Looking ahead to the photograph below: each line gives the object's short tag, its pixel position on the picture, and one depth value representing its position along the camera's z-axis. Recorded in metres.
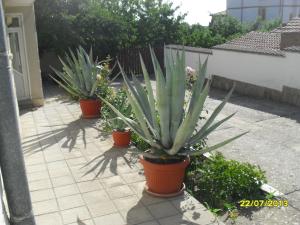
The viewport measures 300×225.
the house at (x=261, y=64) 8.26
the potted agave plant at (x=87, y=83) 6.54
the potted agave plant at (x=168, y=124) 3.27
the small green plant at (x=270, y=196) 3.56
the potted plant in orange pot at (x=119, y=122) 4.98
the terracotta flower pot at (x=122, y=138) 4.97
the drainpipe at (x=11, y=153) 1.97
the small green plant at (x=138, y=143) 4.78
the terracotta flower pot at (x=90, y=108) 6.61
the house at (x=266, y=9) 34.74
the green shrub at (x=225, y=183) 3.52
